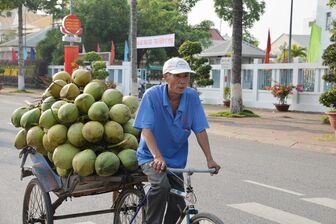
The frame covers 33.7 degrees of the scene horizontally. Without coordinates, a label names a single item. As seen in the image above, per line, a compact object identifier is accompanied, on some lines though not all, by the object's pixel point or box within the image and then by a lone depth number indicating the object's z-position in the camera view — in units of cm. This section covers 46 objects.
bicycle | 376
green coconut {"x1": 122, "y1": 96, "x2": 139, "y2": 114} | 494
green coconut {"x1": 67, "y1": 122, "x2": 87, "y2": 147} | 453
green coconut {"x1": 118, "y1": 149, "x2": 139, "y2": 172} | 446
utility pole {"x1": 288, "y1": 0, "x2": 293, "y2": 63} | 4069
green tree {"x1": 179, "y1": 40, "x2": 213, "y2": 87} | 2400
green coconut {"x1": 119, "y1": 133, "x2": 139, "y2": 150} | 460
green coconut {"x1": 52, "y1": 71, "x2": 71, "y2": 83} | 527
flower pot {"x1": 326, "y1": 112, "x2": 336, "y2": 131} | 1475
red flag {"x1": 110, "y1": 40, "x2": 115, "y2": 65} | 3981
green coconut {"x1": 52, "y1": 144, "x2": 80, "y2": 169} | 448
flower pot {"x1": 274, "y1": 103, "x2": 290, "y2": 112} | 2417
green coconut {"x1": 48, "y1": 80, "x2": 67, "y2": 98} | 511
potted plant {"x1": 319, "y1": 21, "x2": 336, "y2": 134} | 1494
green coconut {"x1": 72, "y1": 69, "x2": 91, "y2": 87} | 512
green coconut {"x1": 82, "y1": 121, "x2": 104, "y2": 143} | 445
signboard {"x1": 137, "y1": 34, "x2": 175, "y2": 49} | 3219
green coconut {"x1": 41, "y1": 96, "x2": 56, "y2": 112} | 502
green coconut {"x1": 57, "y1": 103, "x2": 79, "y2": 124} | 456
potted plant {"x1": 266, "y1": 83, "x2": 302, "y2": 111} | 2403
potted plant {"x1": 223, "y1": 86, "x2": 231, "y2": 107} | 2721
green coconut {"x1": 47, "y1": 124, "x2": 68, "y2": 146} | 460
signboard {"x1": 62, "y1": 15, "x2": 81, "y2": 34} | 3088
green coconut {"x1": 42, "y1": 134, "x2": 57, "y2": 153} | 471
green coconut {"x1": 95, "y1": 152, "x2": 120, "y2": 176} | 431
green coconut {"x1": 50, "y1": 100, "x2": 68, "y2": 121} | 475
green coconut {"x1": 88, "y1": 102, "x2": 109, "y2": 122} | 454
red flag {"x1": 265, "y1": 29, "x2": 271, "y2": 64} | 2934
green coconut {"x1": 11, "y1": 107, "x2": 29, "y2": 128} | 532
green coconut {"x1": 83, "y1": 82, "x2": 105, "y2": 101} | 486
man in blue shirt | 405
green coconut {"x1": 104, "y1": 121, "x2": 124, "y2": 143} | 453
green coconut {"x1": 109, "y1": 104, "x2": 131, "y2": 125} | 464
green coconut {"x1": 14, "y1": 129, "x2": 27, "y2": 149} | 527
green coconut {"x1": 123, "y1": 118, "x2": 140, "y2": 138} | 473
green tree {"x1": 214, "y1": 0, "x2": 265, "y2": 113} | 1992
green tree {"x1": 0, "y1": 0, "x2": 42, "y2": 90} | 3875
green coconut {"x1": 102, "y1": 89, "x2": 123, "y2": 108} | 479
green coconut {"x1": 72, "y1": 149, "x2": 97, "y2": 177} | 434
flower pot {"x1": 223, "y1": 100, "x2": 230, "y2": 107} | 2713
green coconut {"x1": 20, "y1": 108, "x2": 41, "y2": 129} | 505
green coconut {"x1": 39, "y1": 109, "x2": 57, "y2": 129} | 476
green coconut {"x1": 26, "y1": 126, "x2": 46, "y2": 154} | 490
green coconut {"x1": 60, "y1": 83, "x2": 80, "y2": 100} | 491
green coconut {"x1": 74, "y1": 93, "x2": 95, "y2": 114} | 465
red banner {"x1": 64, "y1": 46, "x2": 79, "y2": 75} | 2905
